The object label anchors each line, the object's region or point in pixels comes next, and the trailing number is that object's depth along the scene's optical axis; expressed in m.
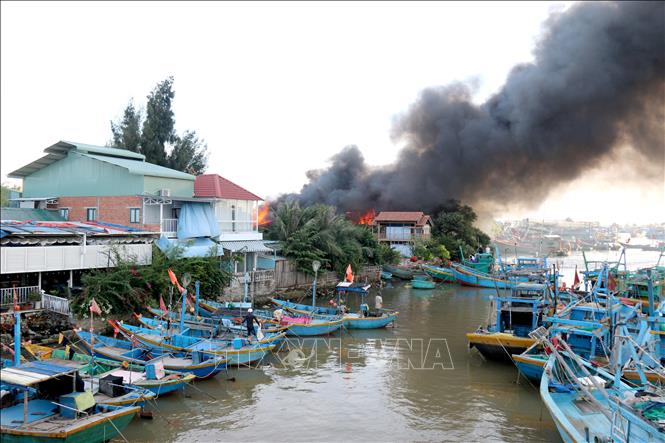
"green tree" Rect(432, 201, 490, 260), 57.78
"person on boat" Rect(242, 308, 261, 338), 19.60
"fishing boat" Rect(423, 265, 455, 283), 47.59
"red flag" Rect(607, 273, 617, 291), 23.81
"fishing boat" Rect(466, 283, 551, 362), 19.09
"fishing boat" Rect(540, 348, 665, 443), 9.68
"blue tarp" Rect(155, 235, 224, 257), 27.30
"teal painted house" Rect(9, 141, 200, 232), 28.31
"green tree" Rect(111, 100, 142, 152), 46.31
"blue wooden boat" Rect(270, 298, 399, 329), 25.86
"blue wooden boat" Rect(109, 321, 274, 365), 17.82
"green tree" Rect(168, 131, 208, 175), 48.22
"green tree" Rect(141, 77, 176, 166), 46.59
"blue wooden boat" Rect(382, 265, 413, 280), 46.67
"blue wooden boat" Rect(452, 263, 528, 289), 45.78
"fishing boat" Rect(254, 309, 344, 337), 23.62
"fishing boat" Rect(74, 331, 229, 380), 16.56
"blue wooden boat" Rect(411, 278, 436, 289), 42.72
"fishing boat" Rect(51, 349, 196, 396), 14.64
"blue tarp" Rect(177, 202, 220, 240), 29.50
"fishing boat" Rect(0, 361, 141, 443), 10.42
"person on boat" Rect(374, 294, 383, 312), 29.27
